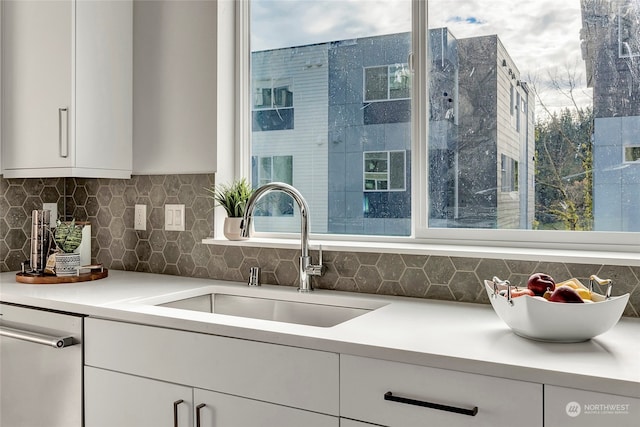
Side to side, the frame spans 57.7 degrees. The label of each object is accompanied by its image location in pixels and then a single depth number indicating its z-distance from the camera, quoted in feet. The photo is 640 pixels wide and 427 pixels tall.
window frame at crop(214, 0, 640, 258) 5.98
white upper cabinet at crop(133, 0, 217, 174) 7.84
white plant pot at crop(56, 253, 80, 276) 7.61
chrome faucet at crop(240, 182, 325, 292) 6.60
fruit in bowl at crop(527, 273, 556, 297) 4.68
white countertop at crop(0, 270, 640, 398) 3.85
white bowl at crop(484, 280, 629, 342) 4.27
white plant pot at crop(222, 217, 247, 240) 7.38
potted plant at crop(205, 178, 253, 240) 7.41
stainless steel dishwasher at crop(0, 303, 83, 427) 6.08
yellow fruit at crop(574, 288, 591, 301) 4.61
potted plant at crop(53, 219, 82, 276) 7.61
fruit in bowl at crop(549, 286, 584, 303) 4.38
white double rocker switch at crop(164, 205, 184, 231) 8.17
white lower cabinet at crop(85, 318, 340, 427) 4.66
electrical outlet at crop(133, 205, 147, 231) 8.50
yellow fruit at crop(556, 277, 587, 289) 4.77
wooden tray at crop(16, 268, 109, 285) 7.41
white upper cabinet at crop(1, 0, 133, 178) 7.58
